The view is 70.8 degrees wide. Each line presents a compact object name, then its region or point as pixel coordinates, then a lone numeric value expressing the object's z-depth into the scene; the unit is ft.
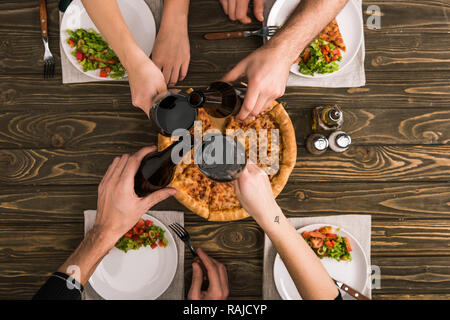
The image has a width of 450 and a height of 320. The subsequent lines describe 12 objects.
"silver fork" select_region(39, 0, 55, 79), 5.15
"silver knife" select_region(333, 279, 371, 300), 4.91
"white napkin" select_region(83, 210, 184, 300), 5.08
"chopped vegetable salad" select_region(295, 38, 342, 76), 4.81
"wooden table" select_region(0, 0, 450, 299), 5.29
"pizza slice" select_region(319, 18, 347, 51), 4.95
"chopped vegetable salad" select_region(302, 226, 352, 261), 4.95
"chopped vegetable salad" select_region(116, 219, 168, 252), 4.89
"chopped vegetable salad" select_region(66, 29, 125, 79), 4.80
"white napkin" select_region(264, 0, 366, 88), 5.15
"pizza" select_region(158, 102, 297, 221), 4.62
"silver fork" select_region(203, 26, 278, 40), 4.96
